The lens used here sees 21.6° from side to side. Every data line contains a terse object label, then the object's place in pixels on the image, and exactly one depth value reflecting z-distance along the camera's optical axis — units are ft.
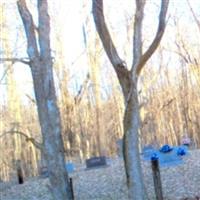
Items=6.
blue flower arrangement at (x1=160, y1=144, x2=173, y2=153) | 53.96
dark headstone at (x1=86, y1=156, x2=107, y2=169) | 60.87
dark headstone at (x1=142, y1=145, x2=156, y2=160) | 58.60
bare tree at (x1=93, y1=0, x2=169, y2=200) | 28.71
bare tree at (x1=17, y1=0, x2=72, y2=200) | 34.17
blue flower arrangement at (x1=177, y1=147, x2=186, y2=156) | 59.13
